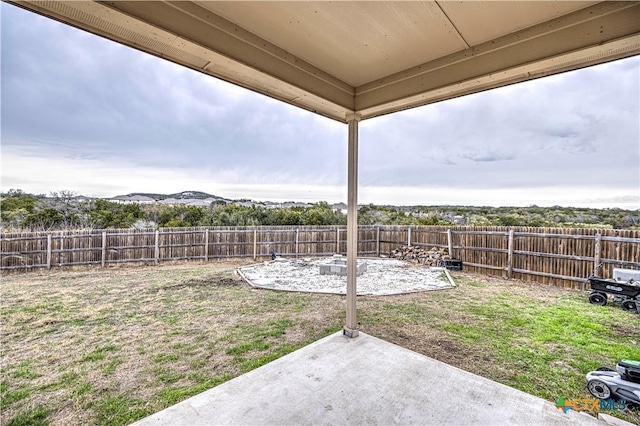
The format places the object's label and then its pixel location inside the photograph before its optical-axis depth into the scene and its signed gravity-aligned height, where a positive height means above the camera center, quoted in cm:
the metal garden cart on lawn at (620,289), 415 -116
